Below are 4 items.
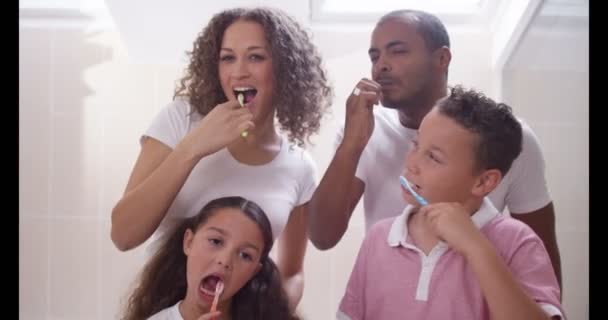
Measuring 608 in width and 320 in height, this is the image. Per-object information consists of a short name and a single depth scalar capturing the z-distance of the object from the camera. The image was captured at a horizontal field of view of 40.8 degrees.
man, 1.25
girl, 1.23
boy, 1.15
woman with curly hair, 1.24
